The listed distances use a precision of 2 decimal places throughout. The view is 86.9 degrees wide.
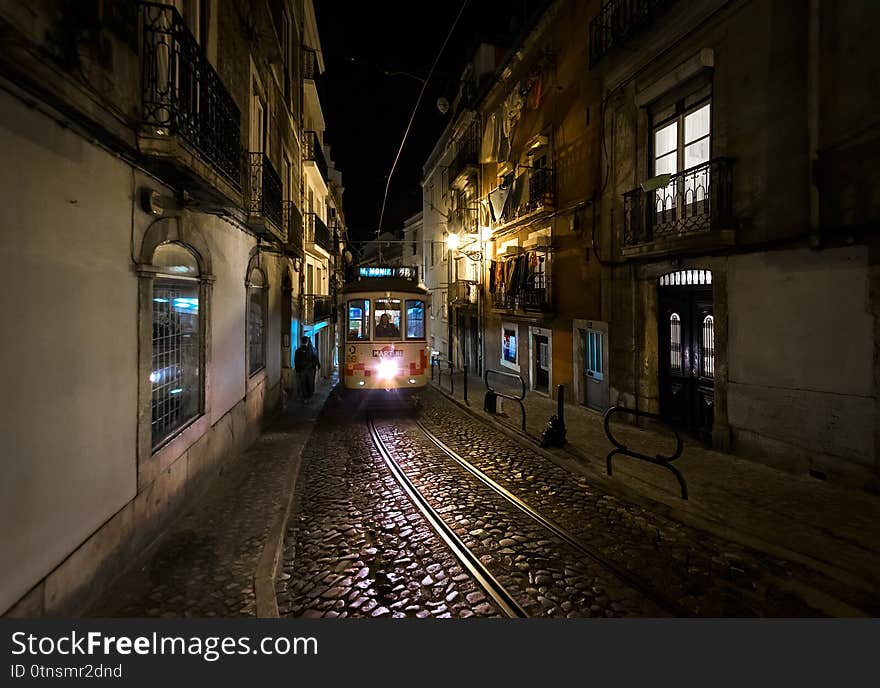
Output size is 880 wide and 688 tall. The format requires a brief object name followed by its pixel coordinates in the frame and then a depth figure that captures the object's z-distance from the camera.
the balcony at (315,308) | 18.41
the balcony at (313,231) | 18.93
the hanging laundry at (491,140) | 18.62
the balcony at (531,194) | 14.12
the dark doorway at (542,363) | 15.32
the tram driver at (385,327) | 13.05
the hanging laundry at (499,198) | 17.28
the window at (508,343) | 17.73
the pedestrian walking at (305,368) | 14.02
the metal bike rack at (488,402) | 12.00
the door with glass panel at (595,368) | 12.06
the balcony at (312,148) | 19.07
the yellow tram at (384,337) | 12.92
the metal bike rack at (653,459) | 6.09
